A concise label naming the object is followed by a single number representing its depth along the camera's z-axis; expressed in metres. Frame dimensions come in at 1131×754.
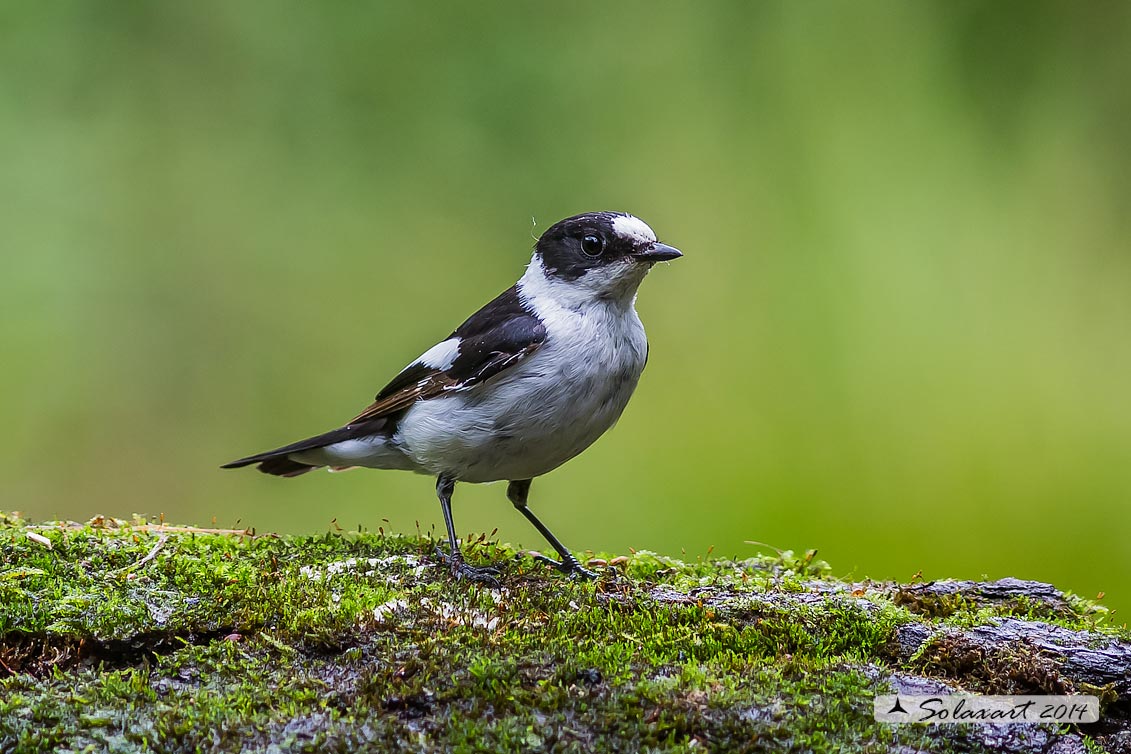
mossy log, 5.20
